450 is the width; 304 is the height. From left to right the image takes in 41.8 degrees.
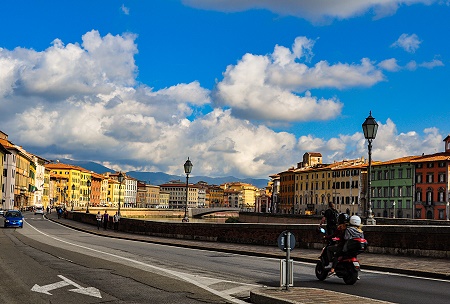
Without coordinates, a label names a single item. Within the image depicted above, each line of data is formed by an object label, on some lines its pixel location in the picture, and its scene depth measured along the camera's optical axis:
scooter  13.28
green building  112.62
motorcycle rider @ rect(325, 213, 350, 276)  13.82
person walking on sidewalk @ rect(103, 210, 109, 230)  51.78
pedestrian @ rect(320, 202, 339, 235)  17.00
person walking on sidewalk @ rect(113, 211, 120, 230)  51.03
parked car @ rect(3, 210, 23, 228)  51.31
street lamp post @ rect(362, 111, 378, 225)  23.09
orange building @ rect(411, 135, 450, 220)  104.25
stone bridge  166.86
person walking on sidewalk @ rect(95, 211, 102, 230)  53.79
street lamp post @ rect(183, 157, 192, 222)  39.41
